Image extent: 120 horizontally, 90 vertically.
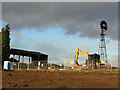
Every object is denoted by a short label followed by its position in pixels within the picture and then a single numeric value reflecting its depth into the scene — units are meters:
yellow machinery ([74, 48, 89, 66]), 40.00
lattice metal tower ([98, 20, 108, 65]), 49.69
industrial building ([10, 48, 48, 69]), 37.72
